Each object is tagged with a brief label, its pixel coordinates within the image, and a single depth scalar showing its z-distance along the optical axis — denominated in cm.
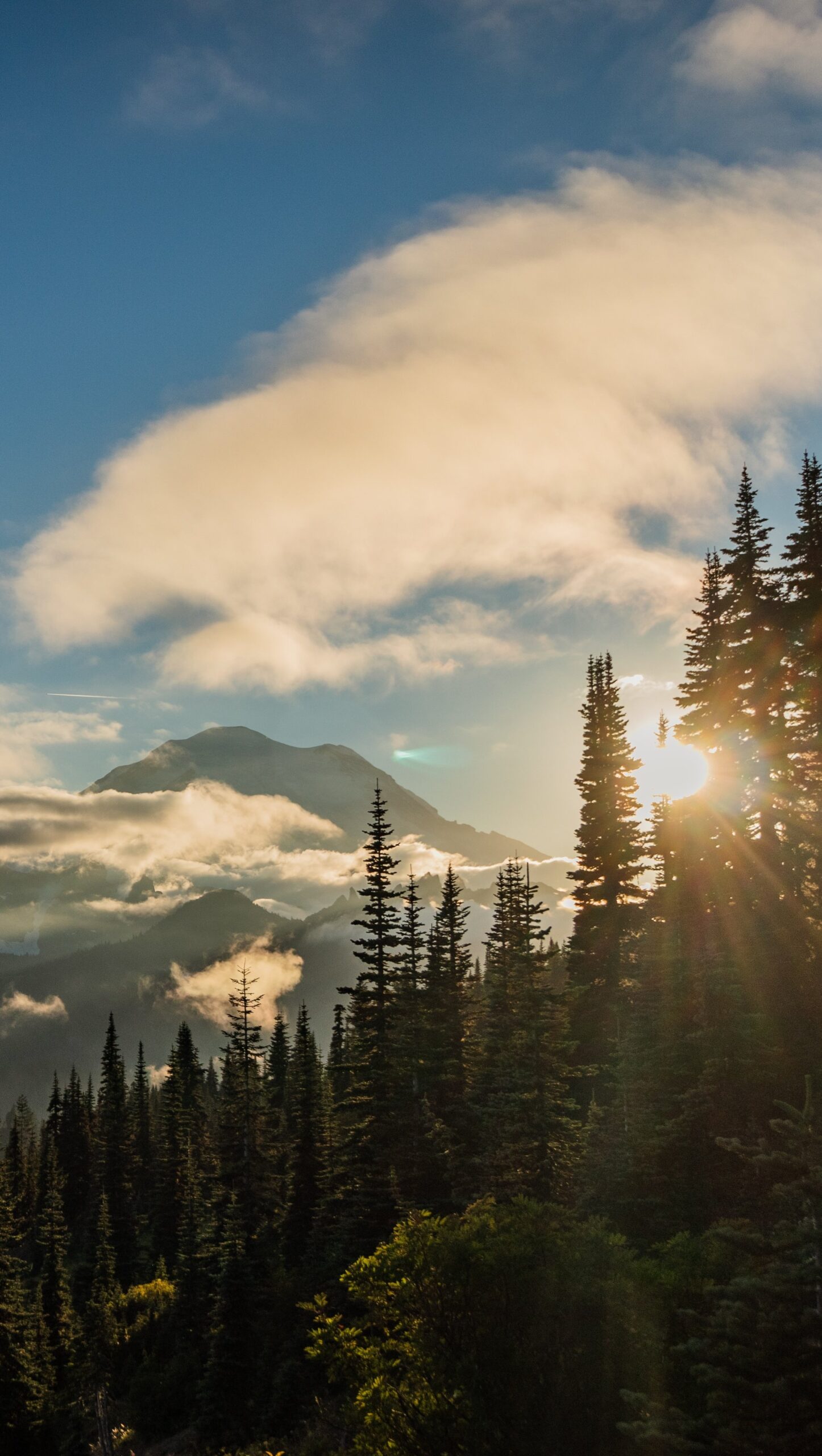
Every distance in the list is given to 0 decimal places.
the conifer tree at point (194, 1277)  5409
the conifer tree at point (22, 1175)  11194
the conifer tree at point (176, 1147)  7919
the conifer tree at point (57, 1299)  5938
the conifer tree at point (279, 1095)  5584
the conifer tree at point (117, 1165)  8519
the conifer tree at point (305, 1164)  5419
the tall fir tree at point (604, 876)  4812
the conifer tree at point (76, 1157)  11050
